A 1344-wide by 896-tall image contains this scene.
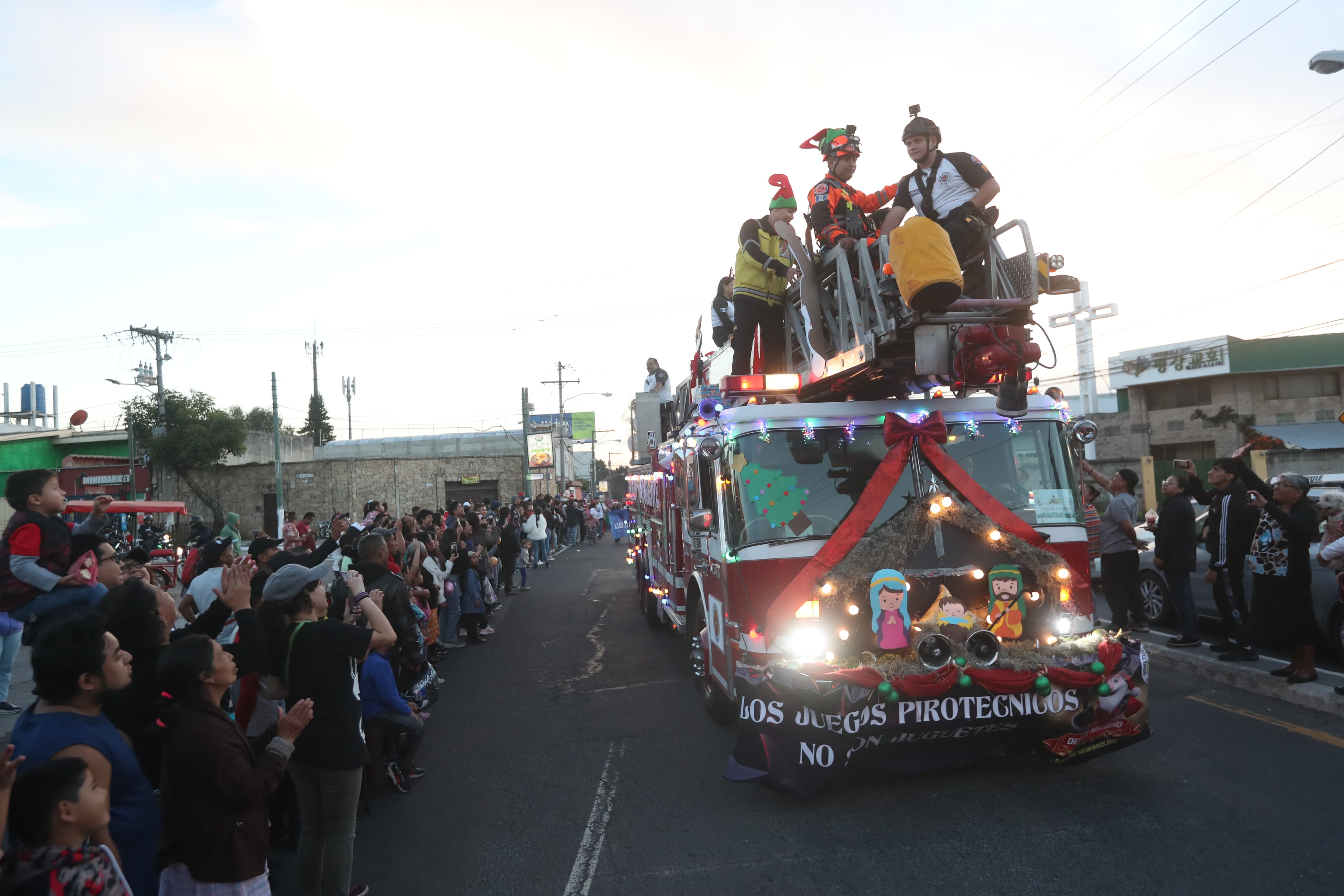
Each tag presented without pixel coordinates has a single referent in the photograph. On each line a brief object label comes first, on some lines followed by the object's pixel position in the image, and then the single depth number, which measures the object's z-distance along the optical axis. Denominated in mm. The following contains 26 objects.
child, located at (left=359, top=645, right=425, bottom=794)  5828
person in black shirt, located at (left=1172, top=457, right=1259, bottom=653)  7707
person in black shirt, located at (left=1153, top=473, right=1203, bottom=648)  8695
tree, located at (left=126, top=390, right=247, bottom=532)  39688
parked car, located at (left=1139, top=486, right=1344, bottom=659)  7590
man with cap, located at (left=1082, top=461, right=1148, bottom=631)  9703
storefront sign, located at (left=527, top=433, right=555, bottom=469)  55125
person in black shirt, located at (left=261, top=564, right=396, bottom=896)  4008
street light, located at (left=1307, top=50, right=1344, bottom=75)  10438
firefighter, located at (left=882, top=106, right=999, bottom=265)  6320
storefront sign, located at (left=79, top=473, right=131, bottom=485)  35469
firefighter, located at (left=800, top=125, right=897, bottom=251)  7309
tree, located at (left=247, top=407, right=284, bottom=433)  70062
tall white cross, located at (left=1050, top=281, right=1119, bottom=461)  41594
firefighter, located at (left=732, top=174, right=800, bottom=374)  7867
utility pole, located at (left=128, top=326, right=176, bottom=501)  39625
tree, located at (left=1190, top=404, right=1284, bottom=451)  33875
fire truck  5672
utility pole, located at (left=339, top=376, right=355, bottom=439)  80181
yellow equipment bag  5152
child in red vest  5461
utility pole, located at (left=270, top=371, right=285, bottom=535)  33125
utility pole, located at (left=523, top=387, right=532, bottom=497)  45625
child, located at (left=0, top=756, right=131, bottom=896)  2447
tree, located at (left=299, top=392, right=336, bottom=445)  81812
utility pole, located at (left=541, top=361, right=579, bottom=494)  57281
